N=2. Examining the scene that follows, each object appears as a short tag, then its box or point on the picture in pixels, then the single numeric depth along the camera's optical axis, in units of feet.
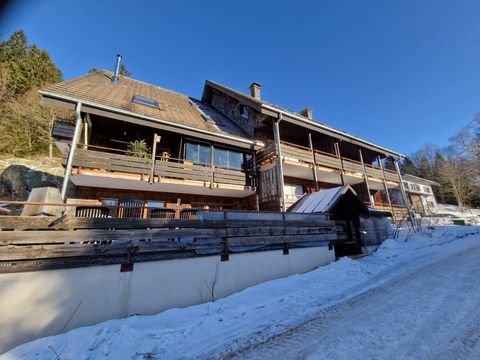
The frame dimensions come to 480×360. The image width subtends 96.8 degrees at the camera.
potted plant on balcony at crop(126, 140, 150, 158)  33.20
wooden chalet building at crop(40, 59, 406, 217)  30.60
